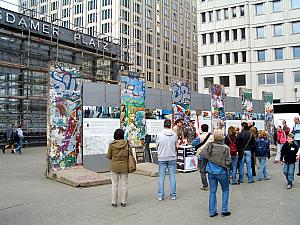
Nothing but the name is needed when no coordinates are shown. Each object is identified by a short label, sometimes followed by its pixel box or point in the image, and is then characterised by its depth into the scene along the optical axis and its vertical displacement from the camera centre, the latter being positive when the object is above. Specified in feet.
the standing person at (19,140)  58.23 -3.06
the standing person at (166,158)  24.35 -2.74
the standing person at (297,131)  41.40 -1.44
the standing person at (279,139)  44.45 -2.59
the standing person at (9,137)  60.73 -2.72
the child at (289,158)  27.89 -3.24
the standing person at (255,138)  32.73 -1.76
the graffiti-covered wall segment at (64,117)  33.86 +0.56
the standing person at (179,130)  36.09 -1.01
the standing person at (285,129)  46.40 -1.35
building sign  70.69 +22.07
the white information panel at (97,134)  36.40 -1.41
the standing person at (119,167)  22.33 -3.07
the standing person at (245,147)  30.53 -2.54
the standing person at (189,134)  40.45 -1.62
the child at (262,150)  31.40 -2.86
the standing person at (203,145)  27.81 -2.07
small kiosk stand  37.83 -4.36
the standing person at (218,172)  19.49 -3.03
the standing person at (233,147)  29.76 -2.40
